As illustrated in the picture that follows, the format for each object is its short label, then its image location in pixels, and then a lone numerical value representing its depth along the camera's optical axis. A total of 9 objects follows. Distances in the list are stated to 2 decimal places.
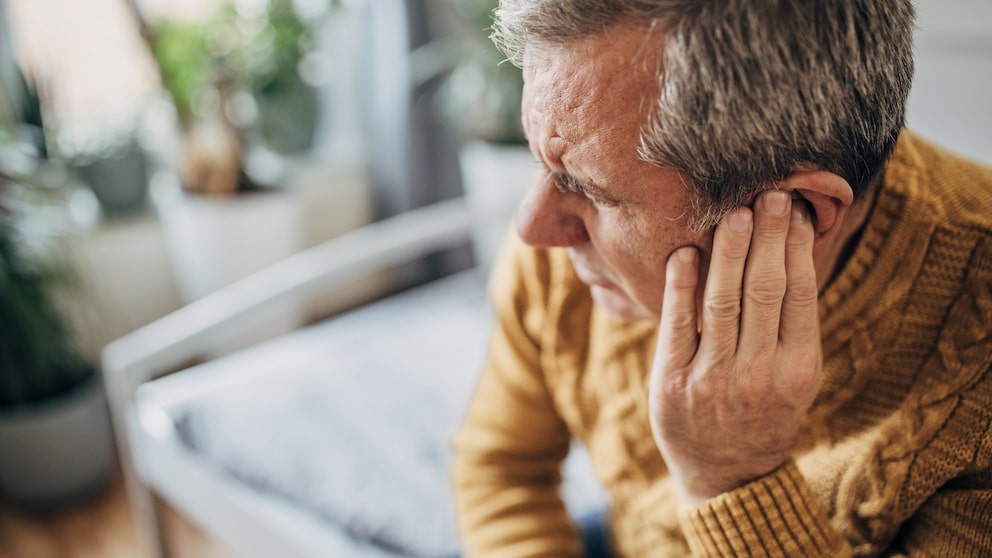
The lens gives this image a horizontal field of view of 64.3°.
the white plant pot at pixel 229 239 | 2.31
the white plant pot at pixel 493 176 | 2.36
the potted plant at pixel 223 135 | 2.29
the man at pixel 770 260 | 0.53
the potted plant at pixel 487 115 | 2.25
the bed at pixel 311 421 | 1.23
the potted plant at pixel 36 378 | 1.81
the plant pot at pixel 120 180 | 2.35
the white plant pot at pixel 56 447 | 1.92
